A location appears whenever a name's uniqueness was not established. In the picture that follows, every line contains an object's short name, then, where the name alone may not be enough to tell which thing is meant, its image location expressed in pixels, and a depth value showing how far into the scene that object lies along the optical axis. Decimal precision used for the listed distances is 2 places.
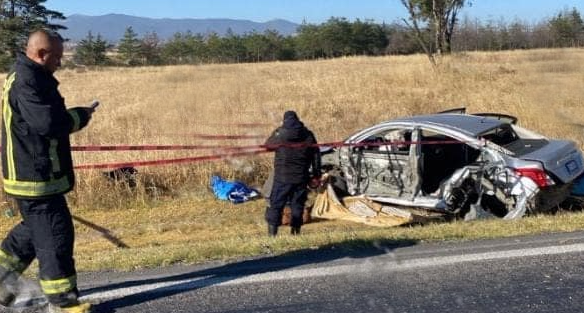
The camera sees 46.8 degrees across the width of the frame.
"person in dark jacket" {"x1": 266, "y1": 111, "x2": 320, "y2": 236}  8.06
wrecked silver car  8.16
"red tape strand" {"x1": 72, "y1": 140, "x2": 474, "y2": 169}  7.95
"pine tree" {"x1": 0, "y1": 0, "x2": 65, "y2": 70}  42.72
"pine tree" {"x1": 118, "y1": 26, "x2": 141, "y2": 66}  48.28
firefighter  3.59
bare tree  30.86
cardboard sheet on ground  9.14
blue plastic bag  11.17
